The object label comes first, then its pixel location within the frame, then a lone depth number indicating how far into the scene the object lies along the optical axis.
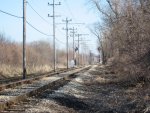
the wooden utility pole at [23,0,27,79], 38.42
